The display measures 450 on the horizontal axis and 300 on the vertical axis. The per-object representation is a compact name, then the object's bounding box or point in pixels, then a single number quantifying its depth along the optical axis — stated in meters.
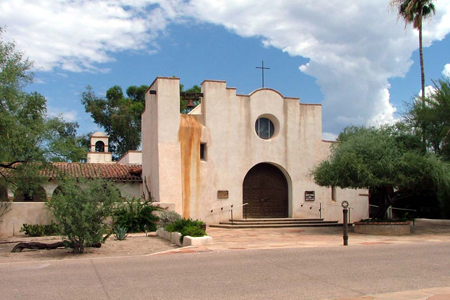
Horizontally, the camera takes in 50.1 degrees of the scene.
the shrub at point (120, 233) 17.16
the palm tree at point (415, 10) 27.47
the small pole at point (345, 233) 15.37
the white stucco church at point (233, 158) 23.89
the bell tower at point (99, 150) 40.03
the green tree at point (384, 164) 19.03
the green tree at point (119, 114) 52.00
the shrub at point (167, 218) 19.62
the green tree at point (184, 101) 49.94
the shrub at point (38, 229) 18.75
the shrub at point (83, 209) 13.12
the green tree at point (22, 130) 14.67
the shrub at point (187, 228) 15.52
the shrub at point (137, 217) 19.62
